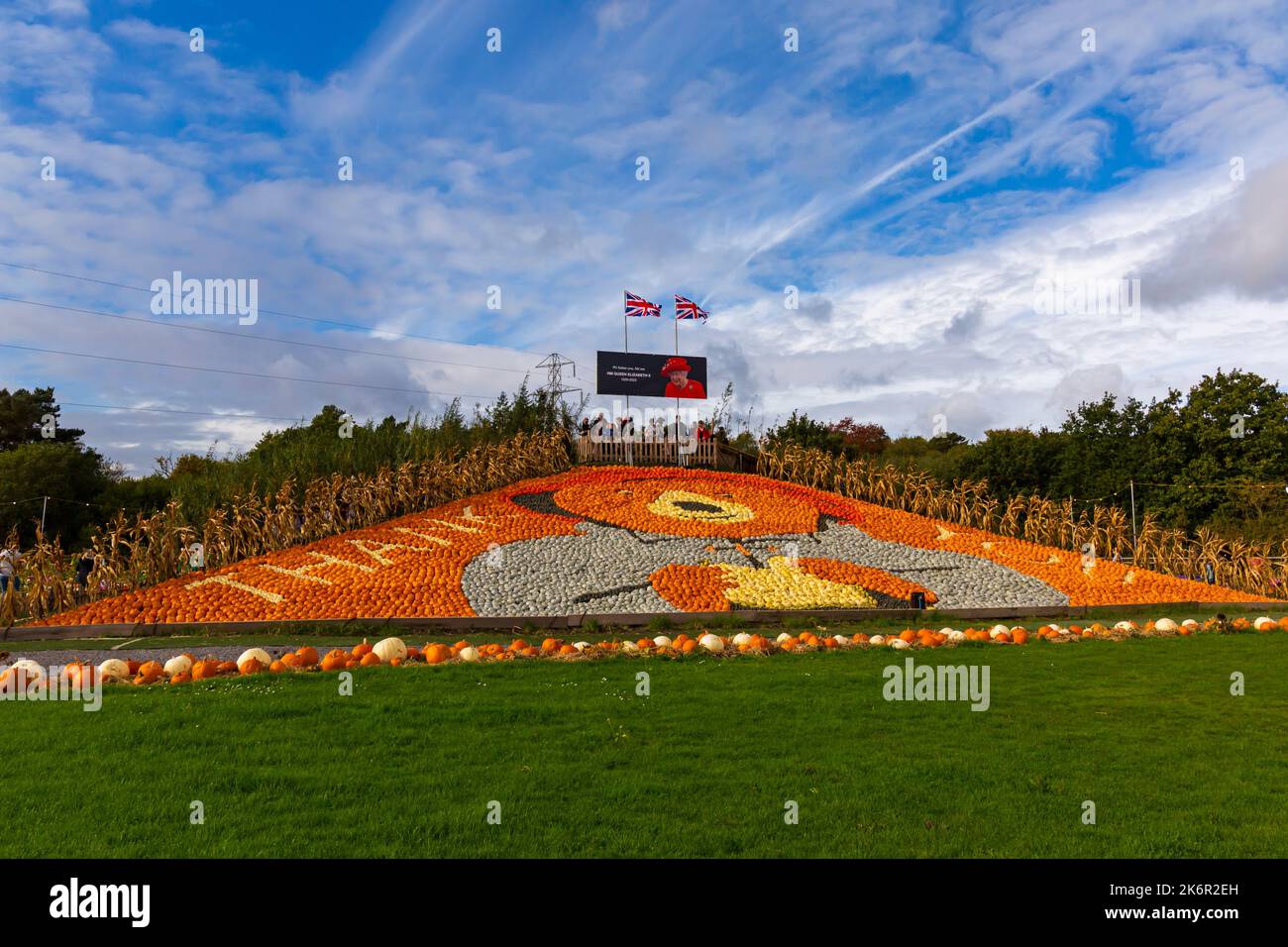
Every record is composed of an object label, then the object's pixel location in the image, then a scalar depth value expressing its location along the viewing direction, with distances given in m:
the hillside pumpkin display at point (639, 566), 13.80
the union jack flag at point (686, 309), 31.31
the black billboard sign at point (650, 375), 30.72
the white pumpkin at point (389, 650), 8.29
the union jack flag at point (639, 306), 30.69
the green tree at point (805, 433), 33.19
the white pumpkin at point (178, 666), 7.79
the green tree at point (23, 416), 35.06
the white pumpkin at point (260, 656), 7.98
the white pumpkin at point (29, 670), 7.06
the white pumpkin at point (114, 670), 7.54
